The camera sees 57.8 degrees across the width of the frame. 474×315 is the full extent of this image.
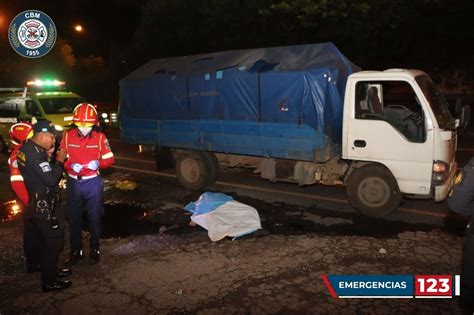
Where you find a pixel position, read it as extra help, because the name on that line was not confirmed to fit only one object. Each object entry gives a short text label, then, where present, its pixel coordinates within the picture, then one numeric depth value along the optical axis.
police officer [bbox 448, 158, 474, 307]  3.04
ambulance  12.57
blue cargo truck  6.46
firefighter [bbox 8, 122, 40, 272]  4.64
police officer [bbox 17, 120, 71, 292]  4.30
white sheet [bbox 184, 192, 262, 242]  5.95
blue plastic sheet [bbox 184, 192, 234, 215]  6.49
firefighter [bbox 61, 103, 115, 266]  5.06
